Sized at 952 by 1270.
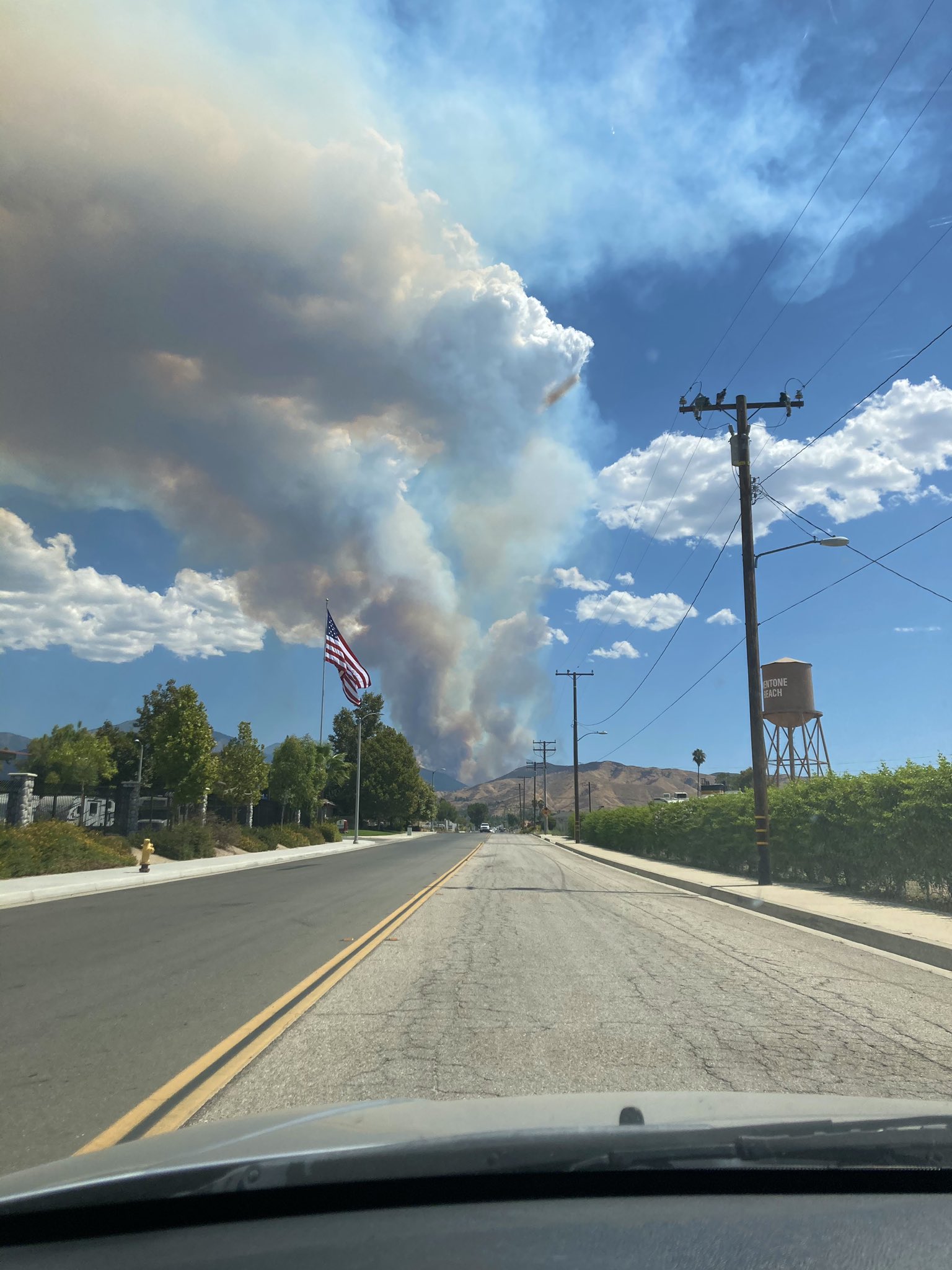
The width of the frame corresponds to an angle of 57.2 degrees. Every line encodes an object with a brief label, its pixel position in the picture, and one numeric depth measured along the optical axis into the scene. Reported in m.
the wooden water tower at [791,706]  42.16
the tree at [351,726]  106.81
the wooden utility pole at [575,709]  62.59
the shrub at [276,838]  38.66
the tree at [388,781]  96.00
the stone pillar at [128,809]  33.94
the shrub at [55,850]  19.70
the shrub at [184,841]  29.09
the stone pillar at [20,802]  24.50
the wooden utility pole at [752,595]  19.08
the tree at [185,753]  35.66
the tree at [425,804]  104.31
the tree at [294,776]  54.28
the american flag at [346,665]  40.53
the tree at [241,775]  43.69
